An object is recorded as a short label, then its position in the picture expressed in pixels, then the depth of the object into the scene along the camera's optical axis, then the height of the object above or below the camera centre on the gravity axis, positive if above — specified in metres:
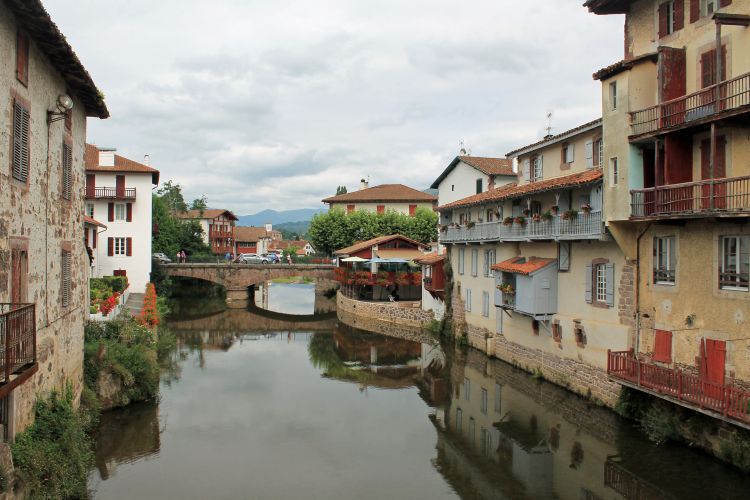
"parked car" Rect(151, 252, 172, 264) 64.30 -0.39
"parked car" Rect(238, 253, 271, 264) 78.36 -0.57
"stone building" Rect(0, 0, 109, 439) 10.87 +1.10
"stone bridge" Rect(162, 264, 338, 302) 59.97 -1.90
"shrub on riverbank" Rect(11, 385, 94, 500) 11.23 -4.02
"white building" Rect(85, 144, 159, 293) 47.31 +3.20
